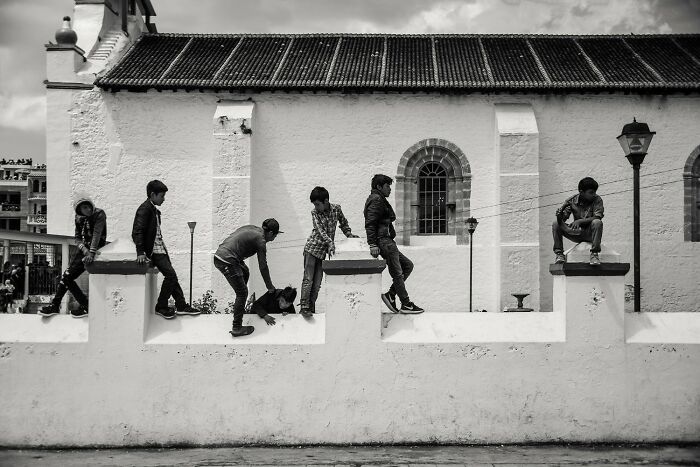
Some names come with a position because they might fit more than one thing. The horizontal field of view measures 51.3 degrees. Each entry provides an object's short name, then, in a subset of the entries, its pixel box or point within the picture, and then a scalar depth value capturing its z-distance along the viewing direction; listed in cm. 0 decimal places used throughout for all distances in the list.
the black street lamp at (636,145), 873
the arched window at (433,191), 1789
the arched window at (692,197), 1781
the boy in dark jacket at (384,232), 785
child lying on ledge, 721
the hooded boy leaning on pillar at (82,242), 733
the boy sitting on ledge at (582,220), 698
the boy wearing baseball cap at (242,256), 701
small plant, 1661
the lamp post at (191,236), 1738
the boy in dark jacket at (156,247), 707
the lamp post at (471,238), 1744
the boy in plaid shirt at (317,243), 780
